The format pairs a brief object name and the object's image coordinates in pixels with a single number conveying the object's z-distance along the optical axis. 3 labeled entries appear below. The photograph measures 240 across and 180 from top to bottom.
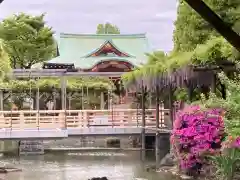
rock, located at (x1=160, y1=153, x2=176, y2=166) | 16.53
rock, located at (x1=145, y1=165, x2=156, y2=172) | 16.22
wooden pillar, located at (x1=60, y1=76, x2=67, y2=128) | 20.61
